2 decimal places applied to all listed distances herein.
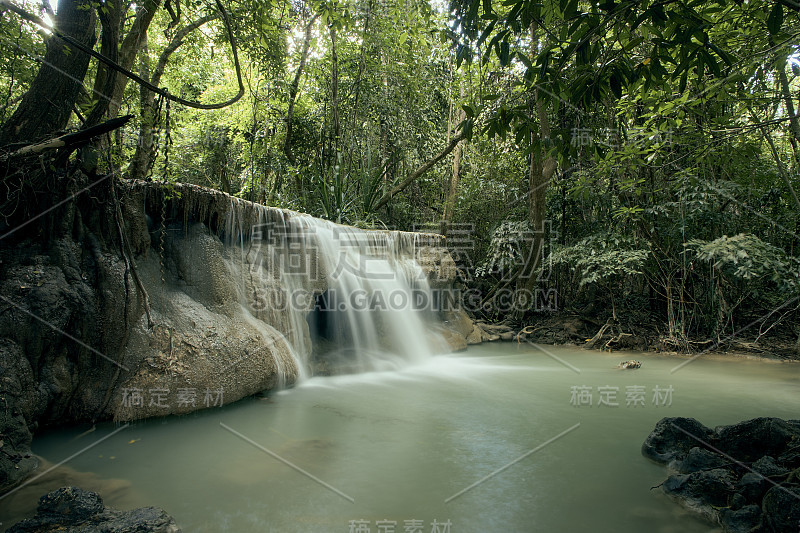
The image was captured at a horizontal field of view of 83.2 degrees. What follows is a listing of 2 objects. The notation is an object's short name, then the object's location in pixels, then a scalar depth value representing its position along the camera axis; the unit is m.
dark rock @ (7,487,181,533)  1.92
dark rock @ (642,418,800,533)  2.05
